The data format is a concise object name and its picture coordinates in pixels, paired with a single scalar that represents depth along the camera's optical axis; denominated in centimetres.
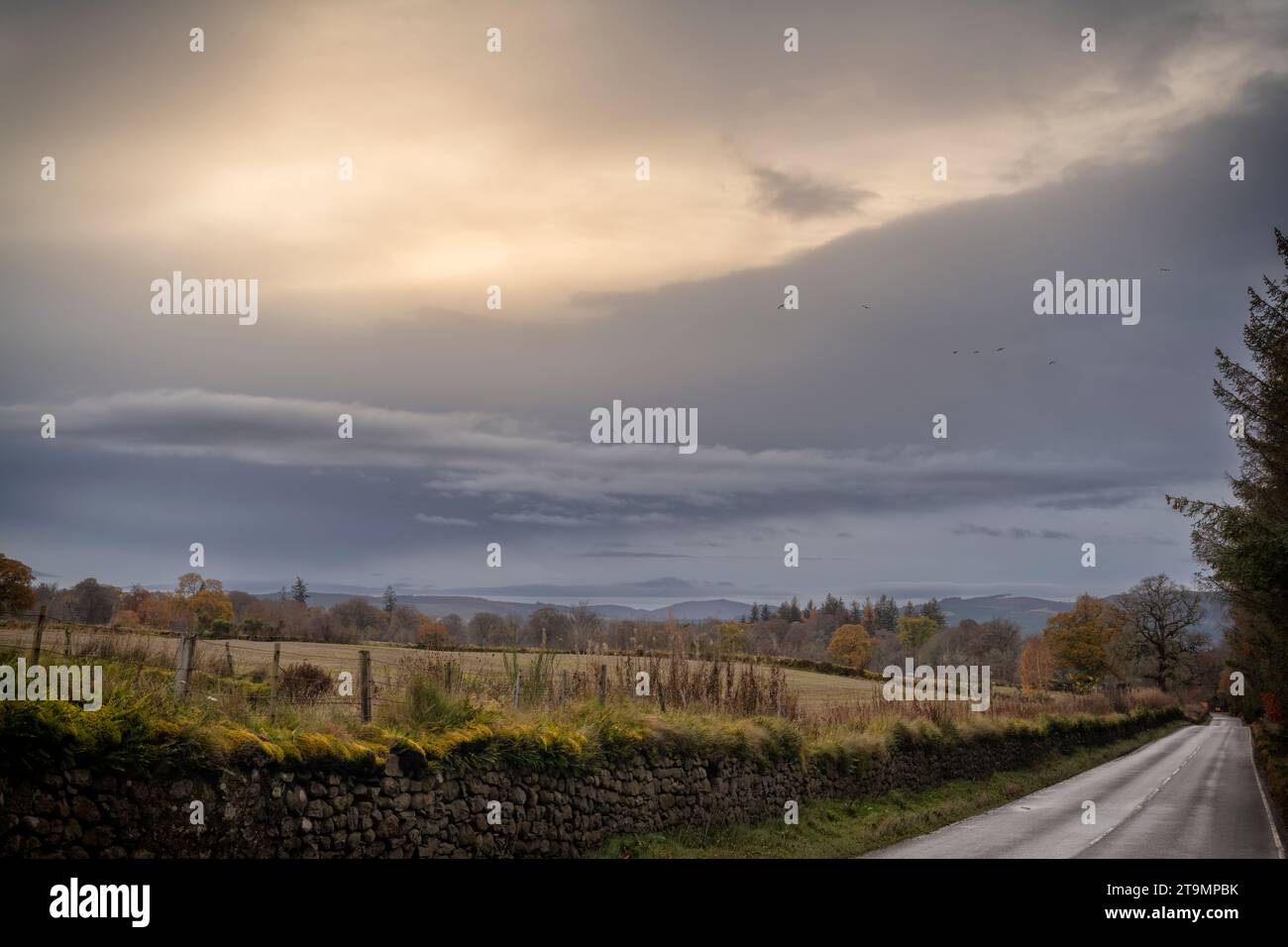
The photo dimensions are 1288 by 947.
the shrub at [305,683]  1559
